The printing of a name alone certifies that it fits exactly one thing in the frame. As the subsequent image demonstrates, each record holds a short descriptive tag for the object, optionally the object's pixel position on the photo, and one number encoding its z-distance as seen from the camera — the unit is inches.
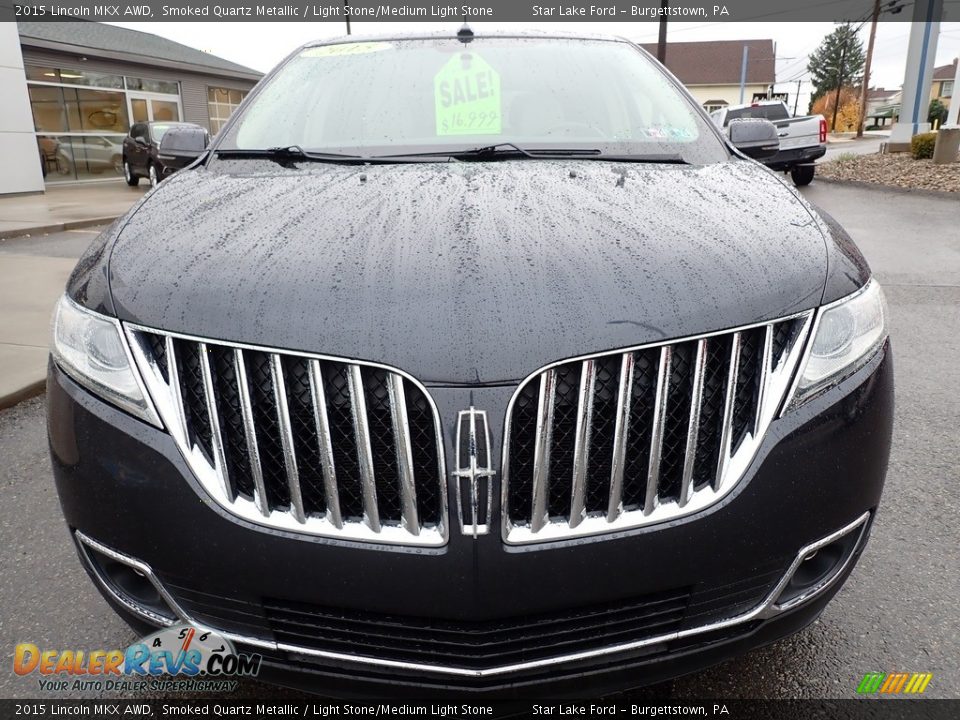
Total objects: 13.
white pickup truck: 558.6
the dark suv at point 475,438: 51.2
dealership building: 545.6
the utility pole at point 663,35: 878.4
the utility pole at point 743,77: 2292.8
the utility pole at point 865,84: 1780.3
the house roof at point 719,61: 2598.4
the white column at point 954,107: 661.3
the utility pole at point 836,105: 2108.5
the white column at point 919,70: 706.8
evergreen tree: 2802.7
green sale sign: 96.0
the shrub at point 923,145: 578.6
